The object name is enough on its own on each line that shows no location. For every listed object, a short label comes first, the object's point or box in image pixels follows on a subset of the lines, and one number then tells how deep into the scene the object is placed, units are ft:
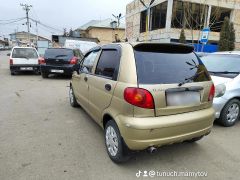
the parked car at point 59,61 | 33.65
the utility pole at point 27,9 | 162.81
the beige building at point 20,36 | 392.06
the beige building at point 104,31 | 144.56
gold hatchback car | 8.44
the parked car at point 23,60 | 37.14
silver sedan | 13.91
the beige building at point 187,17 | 69.82
